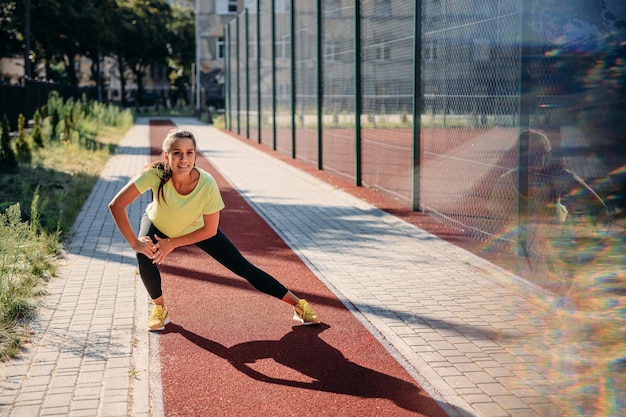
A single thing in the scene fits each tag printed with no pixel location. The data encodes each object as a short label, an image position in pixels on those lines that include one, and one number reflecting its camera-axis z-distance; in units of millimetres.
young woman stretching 5645
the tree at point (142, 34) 70250
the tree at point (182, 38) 76812
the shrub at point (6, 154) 15711
